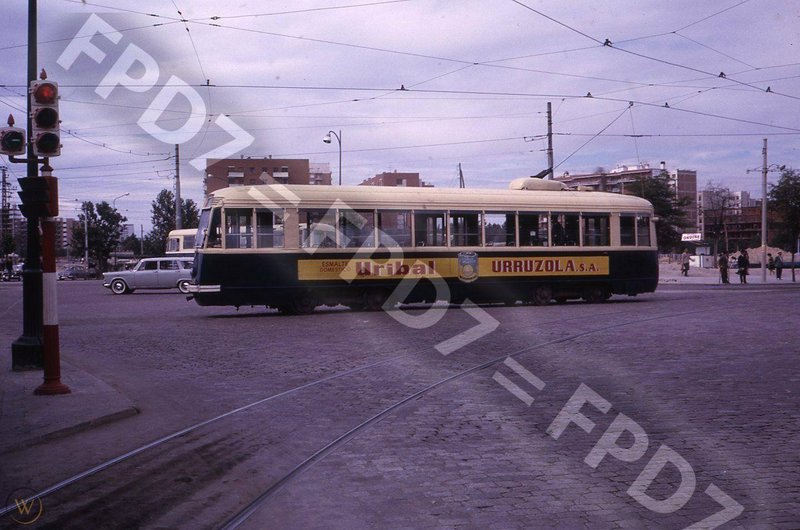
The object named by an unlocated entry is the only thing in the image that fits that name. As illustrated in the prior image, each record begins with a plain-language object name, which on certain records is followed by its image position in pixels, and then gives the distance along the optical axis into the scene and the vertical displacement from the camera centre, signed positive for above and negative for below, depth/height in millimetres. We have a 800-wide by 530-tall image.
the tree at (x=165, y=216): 75625 +3399
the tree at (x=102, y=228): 81562 +2420
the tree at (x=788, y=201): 51344 +2887
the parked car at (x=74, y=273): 69438 -1950
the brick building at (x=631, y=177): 137275 +13506
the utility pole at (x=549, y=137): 36781 +5140
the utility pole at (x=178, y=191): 47144 +3726
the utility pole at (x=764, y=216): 45562 +1706
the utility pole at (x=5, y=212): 83612 +4981
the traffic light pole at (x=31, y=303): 11406 -773
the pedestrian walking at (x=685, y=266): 54947 -1525
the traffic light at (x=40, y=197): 9539 +669
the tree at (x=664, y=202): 64500 +3671
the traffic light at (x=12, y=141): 9820 +1405
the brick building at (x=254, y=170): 88969 +9687
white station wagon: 36531 -1219
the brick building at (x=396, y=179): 115438 +10355
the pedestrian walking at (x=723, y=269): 41938 -1320
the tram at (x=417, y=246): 21000 +49
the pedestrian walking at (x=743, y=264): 42678 -1087
